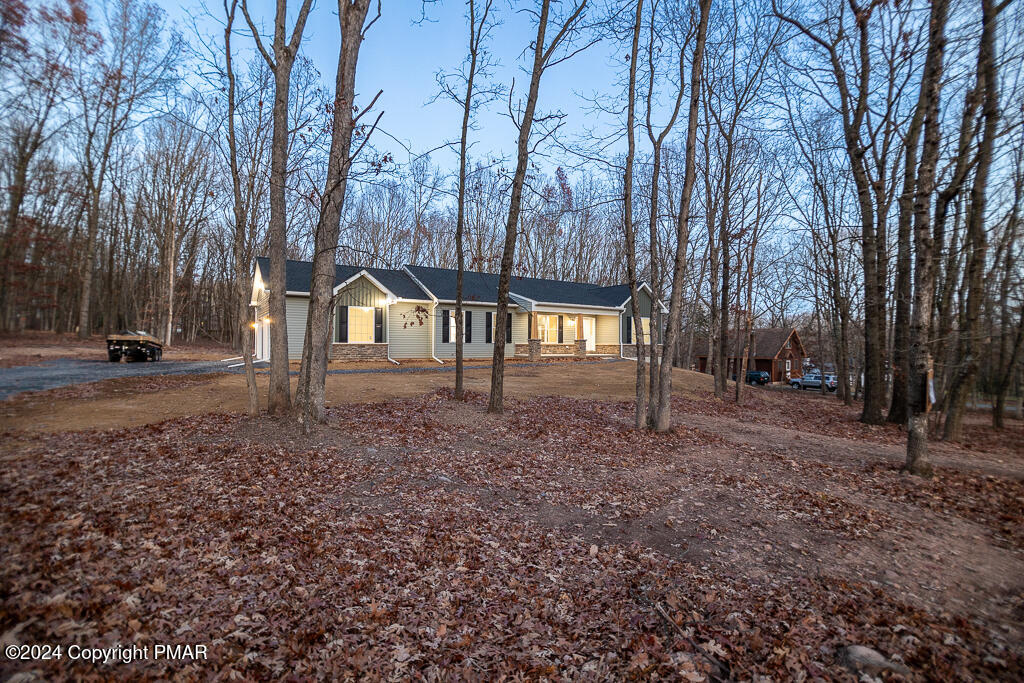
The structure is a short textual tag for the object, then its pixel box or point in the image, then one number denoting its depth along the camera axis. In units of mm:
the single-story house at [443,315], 19703
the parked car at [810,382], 39800
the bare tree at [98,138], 23438
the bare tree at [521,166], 9477
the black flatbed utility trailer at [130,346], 18922
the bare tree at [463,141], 11102
